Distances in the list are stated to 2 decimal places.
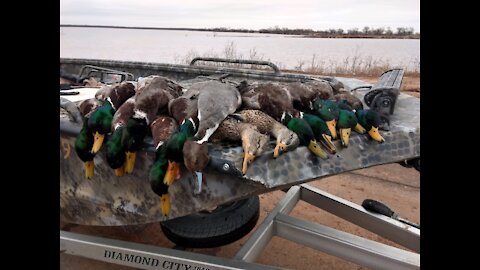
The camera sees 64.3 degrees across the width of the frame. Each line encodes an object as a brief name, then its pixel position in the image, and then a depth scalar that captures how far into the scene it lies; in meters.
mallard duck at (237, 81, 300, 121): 2.18
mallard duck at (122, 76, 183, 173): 2.08
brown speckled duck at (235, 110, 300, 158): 1.95
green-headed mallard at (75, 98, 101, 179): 2.18
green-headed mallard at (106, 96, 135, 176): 2.04
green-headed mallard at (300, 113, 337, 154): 2.00
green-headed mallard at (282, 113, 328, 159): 1.97
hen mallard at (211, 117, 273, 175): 1.87
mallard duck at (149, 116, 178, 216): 1.94
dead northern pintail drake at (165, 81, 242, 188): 1.87
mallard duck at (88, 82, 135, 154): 2.13
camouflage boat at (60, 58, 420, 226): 1.93
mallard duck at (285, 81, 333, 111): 2.40
